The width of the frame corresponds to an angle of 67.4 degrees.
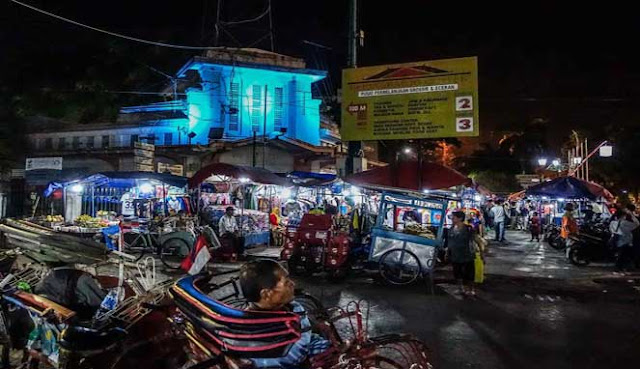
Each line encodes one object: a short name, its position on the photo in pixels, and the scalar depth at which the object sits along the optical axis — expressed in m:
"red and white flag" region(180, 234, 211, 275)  5.88
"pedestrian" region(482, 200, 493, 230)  26.23
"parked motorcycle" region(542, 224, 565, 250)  19.34
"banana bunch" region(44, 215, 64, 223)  16.56
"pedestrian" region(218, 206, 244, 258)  14.54
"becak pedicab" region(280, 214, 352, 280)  11.14
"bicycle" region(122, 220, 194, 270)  13.89
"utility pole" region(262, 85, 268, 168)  26.64
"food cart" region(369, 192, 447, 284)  10.59
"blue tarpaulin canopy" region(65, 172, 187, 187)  15.27
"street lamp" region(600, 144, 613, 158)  28.97
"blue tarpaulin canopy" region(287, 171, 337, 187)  16.94
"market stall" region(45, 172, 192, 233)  15.48
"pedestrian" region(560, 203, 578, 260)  15.45
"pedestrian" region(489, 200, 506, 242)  21.41
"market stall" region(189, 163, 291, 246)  14.17
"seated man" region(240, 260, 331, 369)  3.29
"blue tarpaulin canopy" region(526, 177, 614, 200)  16.72
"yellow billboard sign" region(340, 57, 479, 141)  13.02
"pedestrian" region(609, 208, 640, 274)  13.12
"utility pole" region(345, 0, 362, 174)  14.89
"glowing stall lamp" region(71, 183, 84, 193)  18.26
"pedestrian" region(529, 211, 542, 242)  23.69
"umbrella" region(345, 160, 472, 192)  11.66
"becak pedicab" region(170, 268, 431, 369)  3.19
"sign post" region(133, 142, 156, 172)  20.47
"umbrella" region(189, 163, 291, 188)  13.95
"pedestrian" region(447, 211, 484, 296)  9.86
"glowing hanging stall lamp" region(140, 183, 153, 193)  19.04
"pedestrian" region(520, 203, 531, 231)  31.17
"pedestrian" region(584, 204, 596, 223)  18.74
